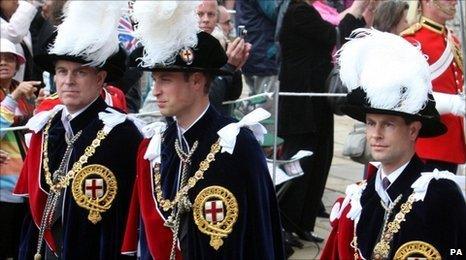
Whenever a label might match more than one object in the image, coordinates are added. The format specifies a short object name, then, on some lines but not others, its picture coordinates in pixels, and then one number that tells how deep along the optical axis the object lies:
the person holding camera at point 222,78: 14.45
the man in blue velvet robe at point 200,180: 10.30
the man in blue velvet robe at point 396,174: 9.45
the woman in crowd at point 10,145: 15.14
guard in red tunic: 14.67
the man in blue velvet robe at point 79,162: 11.31
